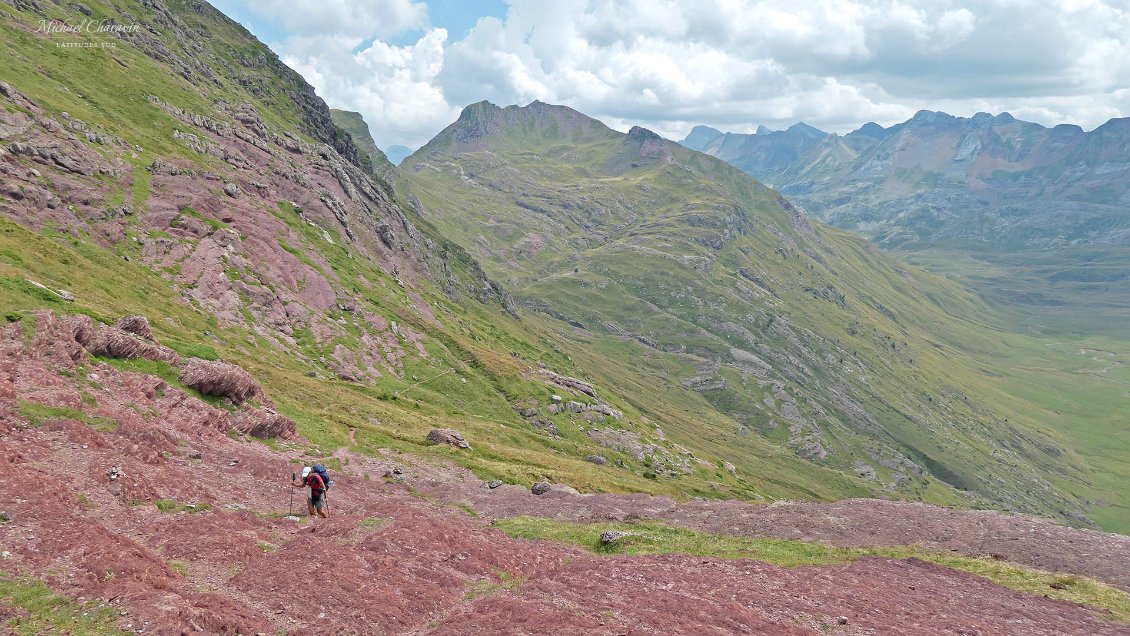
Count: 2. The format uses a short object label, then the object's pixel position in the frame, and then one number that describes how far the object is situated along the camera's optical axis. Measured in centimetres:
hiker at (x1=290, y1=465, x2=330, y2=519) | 3509
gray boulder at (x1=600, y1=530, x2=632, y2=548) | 3962
